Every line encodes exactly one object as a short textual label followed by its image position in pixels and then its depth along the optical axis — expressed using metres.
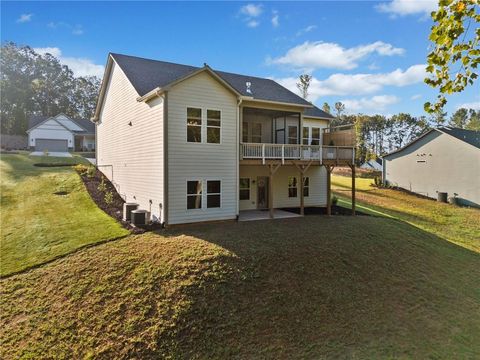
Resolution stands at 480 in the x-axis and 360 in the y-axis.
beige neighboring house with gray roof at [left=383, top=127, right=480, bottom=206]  24.66
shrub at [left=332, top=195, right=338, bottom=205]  21.46
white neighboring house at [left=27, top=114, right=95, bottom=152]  35.50
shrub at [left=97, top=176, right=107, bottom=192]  17.62
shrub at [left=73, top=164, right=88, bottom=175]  20.59
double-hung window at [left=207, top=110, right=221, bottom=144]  13.52
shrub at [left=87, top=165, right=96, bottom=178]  19.92
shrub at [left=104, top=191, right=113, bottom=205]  15.93
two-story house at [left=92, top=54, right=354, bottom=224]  12.70
